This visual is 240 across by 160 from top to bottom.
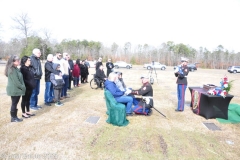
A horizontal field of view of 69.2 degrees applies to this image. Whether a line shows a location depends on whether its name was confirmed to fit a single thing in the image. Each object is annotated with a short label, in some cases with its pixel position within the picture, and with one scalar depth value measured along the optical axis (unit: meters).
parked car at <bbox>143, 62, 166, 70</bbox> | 27.25
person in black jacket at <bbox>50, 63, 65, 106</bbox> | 5.00
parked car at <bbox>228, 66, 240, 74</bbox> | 25.98
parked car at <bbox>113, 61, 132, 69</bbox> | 26.85
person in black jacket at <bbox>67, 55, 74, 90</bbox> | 7.21
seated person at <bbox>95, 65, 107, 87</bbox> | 8.01
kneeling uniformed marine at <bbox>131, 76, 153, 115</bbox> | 4.49
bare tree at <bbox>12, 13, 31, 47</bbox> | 35.88
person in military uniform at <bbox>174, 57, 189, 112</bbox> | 4.88
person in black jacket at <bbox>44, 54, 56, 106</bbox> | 5.06
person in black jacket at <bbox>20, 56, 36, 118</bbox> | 3.95
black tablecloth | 4.38
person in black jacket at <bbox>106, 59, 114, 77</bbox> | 9.44
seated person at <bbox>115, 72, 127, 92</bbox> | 5.46
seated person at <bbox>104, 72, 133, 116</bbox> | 4.09
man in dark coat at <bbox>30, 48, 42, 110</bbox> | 4.54
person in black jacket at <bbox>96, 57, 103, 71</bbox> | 8.40
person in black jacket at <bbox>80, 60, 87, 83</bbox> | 9.45
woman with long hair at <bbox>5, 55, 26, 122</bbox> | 3.53
